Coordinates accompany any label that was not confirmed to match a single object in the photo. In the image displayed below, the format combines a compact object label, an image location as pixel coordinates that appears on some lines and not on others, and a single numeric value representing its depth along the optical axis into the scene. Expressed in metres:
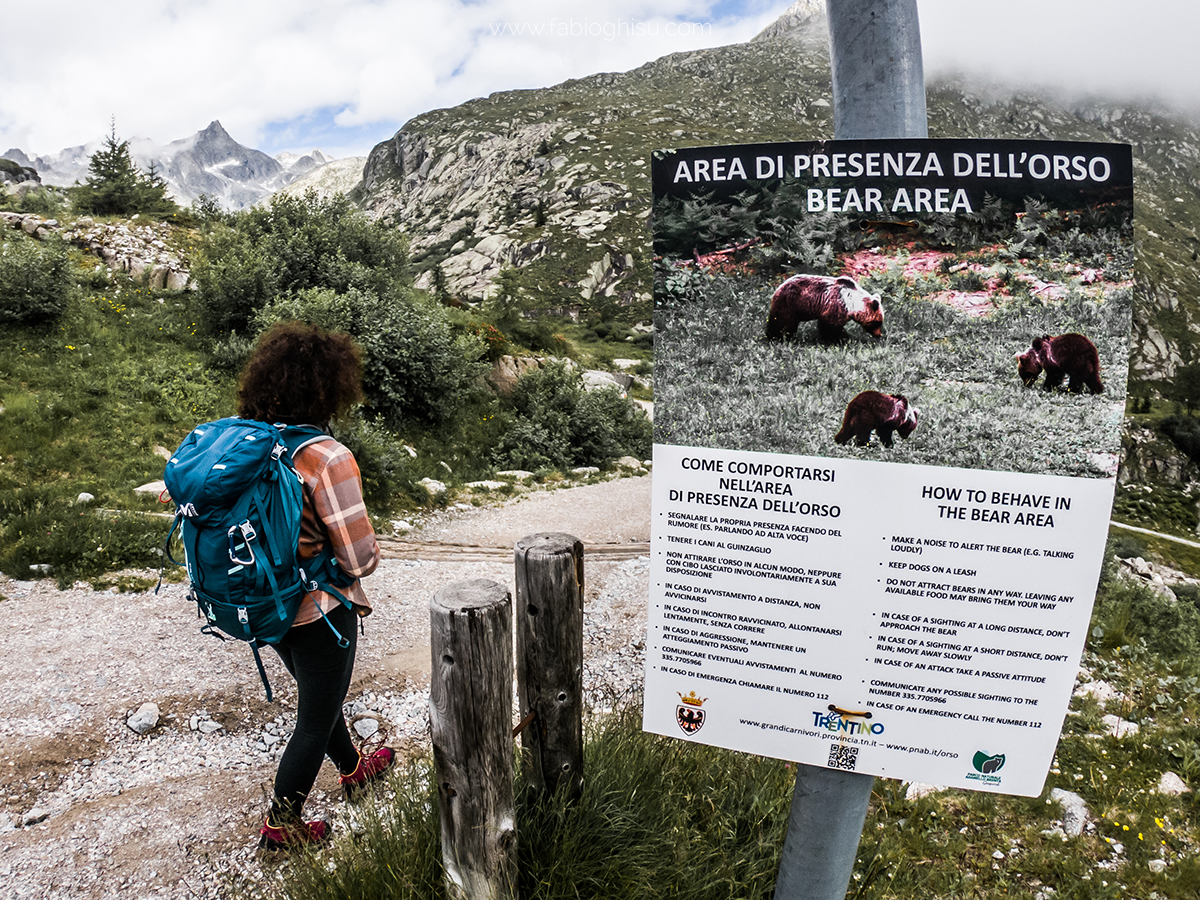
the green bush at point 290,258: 12.30
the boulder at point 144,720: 3.92
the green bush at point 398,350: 11.13
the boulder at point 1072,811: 3.33
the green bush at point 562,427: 12.61
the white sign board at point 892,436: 1.40
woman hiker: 2.46
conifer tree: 19.05
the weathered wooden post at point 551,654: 2.02
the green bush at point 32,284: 10.43
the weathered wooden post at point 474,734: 1.75
